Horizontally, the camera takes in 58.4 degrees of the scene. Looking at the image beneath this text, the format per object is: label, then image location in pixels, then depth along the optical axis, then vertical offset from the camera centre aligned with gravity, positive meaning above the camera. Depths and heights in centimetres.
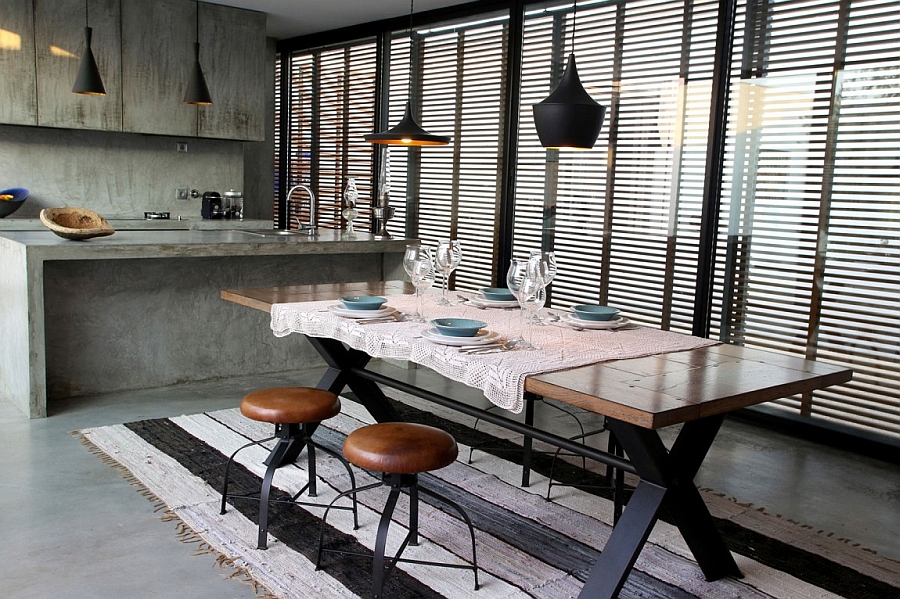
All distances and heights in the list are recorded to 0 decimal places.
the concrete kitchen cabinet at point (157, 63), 644 +122
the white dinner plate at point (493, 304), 329 -33
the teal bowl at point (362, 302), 297 -31
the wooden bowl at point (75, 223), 425 -6
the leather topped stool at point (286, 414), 284 -70
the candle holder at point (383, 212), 561 +6
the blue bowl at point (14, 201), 591 +7
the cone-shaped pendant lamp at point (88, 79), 531 +88
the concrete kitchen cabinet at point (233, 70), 681 +126
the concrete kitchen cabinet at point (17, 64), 589 +108
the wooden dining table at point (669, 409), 203 -45
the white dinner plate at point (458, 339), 250 -37
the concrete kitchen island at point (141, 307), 418 -54
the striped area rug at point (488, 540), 256 -113
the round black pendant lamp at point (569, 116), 281 +38
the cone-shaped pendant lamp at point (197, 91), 582 +90
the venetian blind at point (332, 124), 709 +87
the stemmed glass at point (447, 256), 306 -13
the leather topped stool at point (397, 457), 237 -70
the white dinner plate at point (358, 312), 292 -34
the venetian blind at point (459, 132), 590 +68
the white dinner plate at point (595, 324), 294 -36
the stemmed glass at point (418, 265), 302 -16
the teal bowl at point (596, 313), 299 -32
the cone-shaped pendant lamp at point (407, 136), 381 +40
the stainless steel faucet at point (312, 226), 550 -6
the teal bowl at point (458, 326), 254 -34
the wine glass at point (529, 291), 262 -22
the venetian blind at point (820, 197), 399 +18
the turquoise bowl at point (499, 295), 336 -30
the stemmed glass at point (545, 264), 262 -13
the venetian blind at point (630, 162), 473 +41
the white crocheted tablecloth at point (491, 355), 227 -39
